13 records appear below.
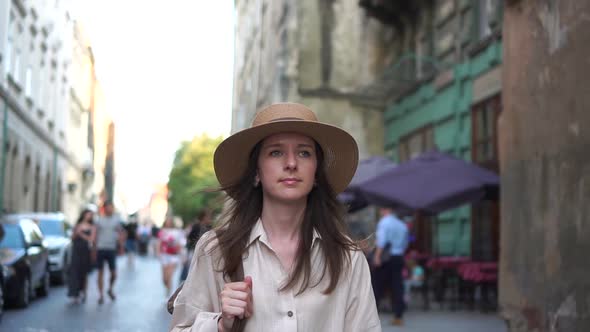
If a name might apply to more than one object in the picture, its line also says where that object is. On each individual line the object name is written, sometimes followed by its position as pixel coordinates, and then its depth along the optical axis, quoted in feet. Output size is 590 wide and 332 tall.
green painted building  56.70
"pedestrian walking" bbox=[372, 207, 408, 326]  40.73
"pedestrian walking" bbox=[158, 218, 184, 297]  51.34
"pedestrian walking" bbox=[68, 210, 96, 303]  47.78
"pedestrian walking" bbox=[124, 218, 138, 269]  102.99
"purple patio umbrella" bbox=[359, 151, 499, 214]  44.34
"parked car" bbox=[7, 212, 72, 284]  60.90
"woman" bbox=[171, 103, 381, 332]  8.32
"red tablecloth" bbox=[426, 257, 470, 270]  48.52
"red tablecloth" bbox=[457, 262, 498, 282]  44.60
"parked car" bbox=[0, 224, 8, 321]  37.78
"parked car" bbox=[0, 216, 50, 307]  43.62
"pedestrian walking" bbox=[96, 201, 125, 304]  48.67
